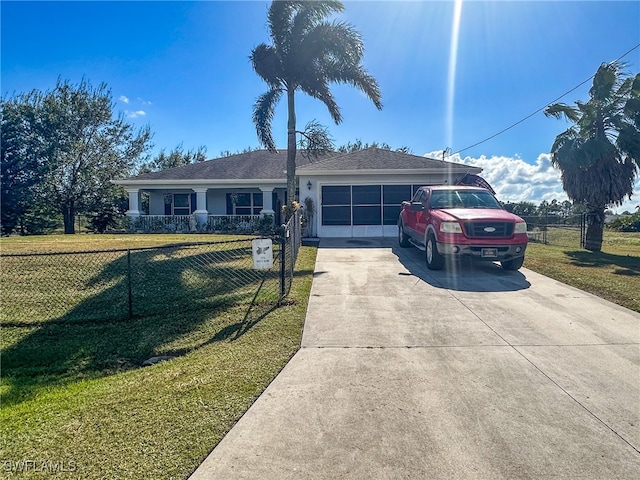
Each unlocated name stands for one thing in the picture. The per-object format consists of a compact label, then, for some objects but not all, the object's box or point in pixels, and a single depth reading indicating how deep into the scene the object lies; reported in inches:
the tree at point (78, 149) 974.4
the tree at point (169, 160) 1555.0
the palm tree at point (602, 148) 486.3
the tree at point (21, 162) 912.9
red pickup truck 304.7
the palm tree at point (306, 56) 502.6
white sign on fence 232.4
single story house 612.1
